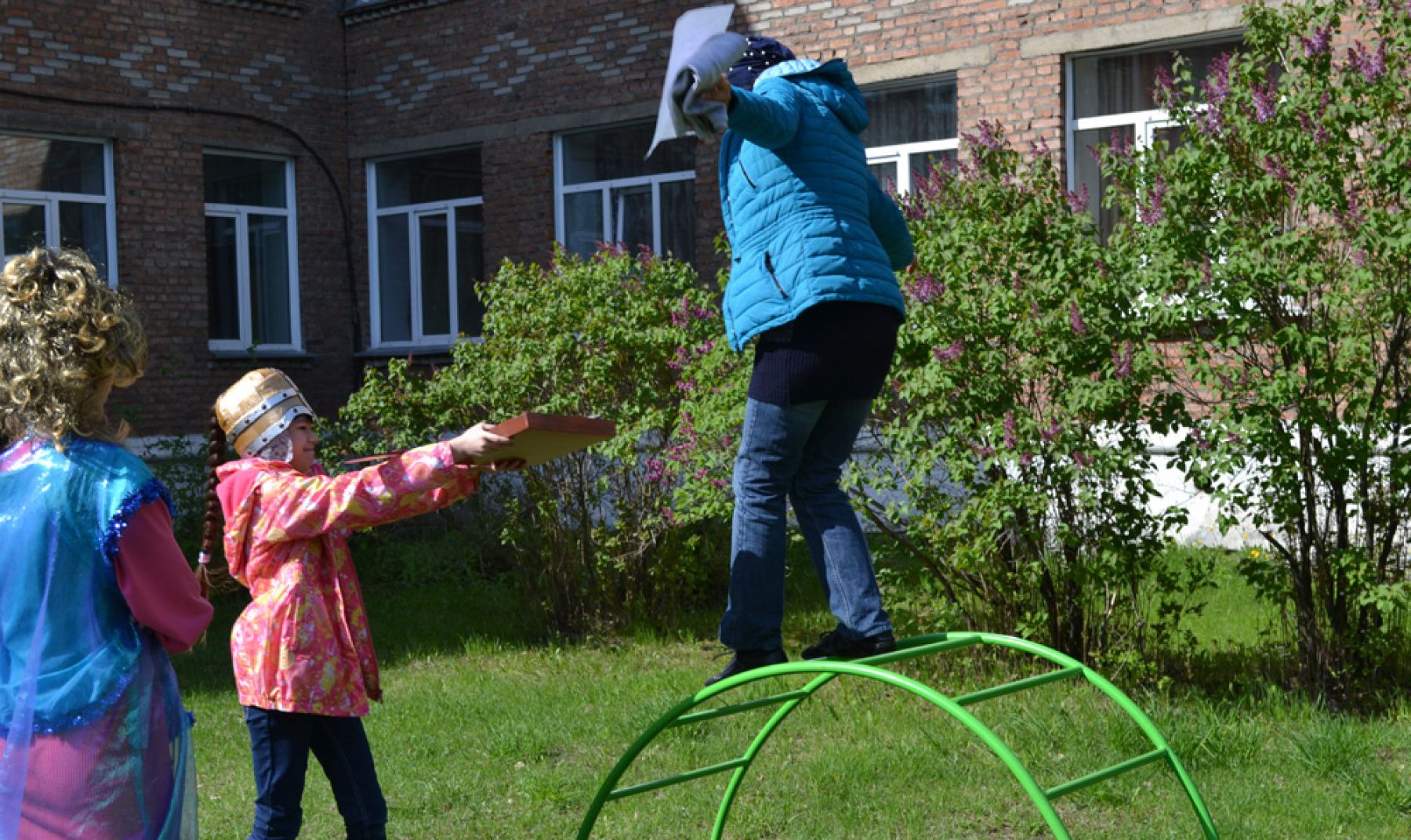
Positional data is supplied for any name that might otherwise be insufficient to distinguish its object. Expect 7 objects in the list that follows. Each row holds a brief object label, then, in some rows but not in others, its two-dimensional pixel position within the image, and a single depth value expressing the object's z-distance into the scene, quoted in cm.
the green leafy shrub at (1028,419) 660
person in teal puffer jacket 413
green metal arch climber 326
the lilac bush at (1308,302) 629
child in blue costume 304
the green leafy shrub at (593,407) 891
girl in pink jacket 399
